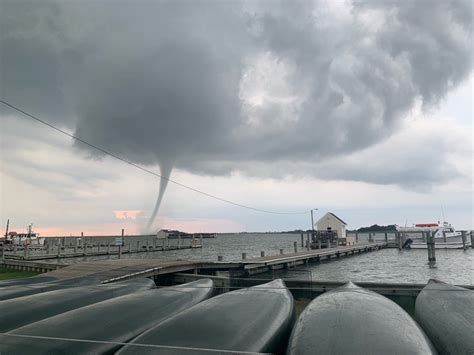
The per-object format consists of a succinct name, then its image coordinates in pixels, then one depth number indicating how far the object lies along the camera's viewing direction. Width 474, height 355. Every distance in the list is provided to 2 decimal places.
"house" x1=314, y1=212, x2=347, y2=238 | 46.12
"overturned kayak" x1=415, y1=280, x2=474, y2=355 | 3.60
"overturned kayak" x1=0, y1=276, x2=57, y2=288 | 7.45
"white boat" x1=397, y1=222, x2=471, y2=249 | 45.74
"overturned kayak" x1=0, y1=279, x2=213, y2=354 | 3.21
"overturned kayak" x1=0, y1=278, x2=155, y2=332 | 4.38
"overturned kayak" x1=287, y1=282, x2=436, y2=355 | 2.90
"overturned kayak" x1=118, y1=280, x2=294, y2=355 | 3.08
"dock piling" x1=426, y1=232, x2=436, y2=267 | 27.80
